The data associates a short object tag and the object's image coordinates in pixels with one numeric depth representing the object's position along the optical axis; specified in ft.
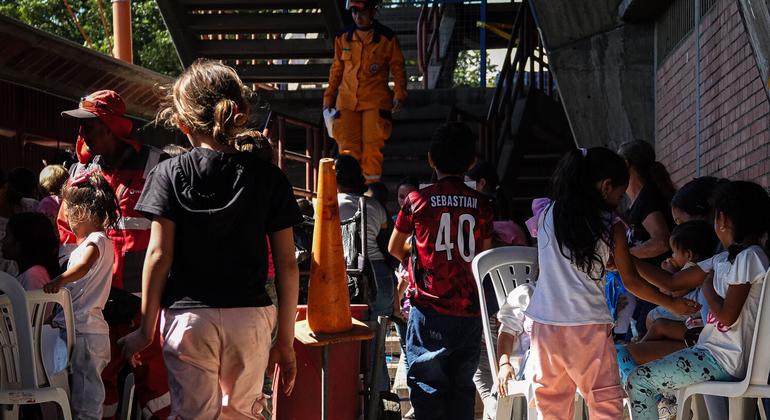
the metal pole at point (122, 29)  61.77
